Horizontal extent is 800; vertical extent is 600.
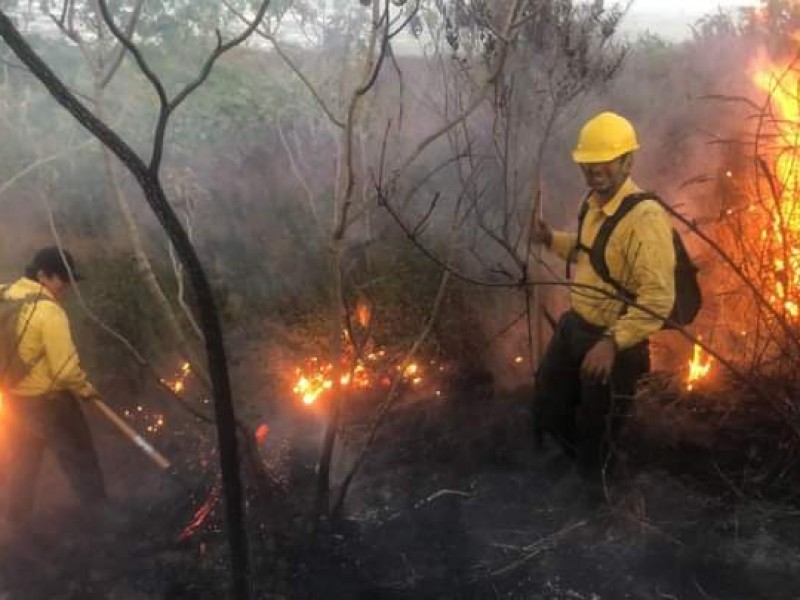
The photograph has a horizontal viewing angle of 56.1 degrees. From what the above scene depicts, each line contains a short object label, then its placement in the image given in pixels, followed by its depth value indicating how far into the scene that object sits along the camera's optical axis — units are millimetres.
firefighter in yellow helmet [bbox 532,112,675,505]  3771
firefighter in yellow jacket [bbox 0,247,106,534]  4480
